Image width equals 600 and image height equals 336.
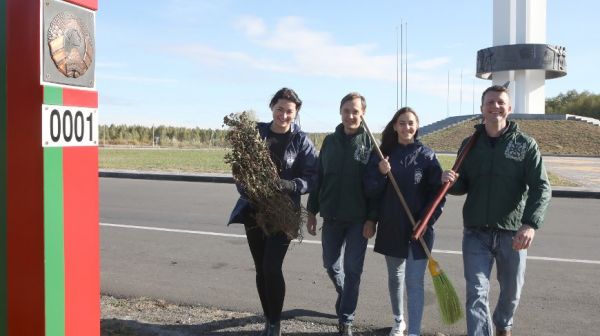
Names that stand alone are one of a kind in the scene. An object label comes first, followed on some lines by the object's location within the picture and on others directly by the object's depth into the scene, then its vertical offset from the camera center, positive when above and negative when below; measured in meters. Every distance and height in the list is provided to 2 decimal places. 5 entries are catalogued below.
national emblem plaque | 2.36 +0.42
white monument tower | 51.44 +8.99
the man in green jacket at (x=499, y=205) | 3.78 -0.38
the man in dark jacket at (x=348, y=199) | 4.36 -0.40
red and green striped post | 2.36 -0.24
